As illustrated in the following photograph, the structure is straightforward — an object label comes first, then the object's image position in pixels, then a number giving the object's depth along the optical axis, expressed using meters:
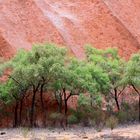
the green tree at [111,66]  42.94
